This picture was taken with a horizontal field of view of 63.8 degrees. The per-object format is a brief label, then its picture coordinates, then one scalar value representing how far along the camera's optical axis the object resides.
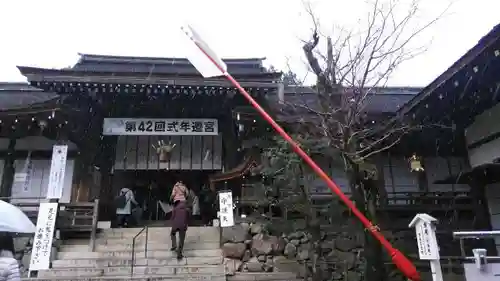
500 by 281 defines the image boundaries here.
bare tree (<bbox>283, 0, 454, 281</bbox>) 6.71
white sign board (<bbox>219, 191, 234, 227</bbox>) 10.14
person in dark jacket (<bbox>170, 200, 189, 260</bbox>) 9.54
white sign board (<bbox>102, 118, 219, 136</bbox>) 12.75
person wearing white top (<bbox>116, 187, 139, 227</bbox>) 12.26
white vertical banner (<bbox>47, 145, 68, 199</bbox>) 11.00
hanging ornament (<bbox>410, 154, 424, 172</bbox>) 12.86
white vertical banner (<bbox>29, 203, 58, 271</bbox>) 9.12
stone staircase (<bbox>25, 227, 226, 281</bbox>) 8.81
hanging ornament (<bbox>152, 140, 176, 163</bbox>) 13.00
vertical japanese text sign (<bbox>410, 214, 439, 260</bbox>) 6.18
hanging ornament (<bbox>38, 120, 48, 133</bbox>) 11.87
